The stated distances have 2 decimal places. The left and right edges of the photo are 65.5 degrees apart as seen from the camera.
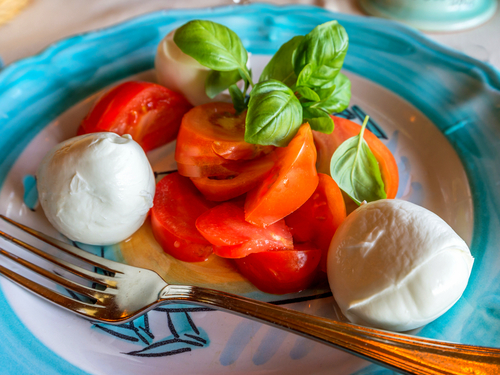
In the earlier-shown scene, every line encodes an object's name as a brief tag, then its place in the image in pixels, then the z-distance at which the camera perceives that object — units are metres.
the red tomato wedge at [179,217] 0.17
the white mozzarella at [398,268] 0.13
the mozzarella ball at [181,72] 0.21
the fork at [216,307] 0.12
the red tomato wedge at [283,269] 0.15
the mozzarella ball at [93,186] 0.16
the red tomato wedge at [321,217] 0.17
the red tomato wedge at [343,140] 0.18
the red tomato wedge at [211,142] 0.17
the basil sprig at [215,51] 0.19
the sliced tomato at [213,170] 0.18
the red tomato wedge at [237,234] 0.16
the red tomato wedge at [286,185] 0.15
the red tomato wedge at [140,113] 0.20
